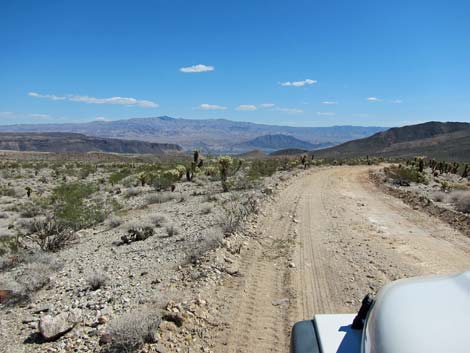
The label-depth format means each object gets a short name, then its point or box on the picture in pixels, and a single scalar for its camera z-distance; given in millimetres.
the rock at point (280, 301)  5934
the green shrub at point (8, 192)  20694
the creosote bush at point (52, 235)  9867
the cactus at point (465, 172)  27231
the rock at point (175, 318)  5207
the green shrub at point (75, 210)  12273
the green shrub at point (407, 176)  22125
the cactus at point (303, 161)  38625
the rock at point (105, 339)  4805
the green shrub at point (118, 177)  25281
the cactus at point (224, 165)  20469
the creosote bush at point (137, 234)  9977
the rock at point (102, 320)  5367
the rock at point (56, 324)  5098
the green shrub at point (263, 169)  23559
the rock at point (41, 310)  6076
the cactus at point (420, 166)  27334
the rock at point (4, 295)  6547
